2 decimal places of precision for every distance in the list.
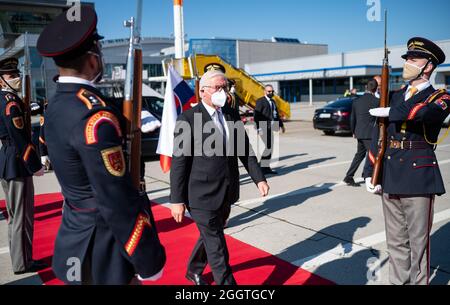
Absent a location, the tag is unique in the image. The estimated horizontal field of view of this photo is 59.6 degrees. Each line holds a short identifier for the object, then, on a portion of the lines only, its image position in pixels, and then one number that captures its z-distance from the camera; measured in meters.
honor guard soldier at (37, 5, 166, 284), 1.79
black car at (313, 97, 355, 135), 15.48
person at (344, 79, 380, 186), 7.44
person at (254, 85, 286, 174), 9.69
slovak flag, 4.72
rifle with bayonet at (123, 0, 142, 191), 2.06
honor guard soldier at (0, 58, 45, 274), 4.11
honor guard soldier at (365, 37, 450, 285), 3.27
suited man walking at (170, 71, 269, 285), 3.25
